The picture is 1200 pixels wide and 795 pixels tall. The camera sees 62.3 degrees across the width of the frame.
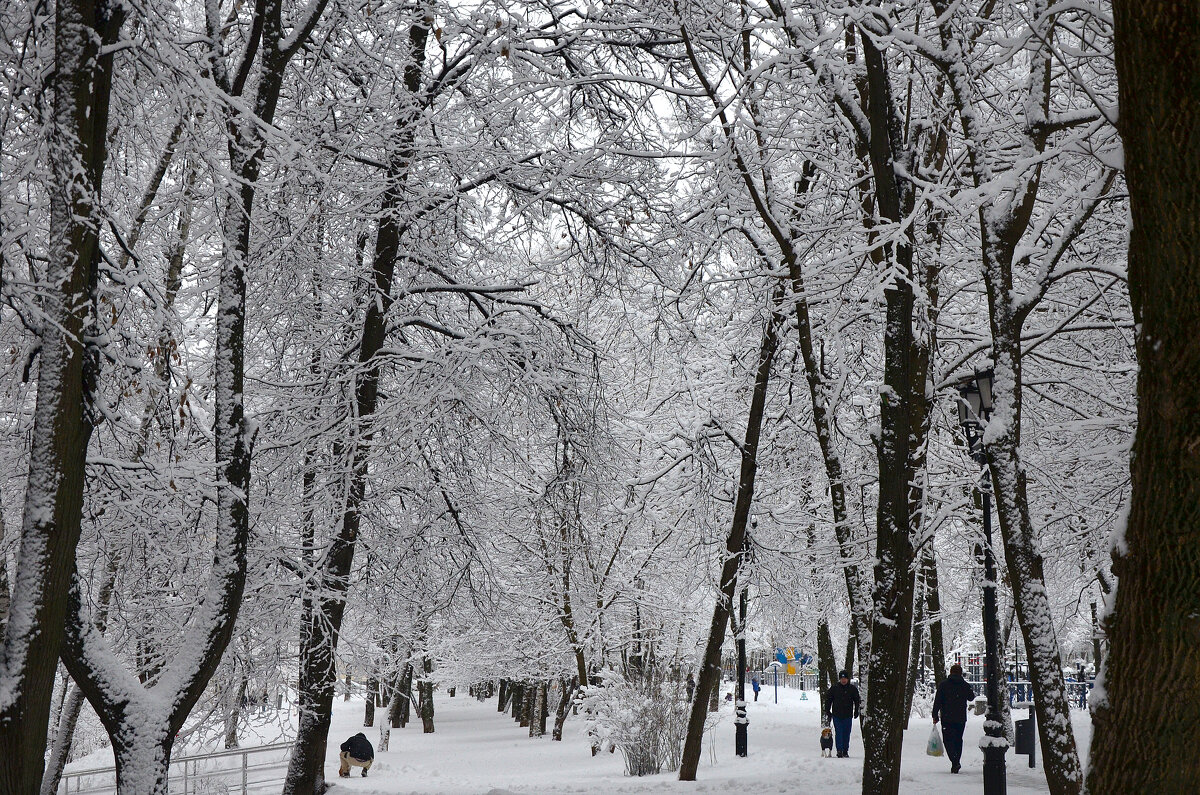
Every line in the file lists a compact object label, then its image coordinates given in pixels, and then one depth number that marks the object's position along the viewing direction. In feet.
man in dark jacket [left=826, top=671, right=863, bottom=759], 58.39
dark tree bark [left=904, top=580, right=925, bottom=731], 64.90
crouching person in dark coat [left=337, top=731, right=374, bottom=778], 65.57
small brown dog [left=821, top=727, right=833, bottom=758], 61.82
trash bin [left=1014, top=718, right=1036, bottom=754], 52.54
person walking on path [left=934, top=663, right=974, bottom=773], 48.16
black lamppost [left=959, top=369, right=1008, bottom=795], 31.91
